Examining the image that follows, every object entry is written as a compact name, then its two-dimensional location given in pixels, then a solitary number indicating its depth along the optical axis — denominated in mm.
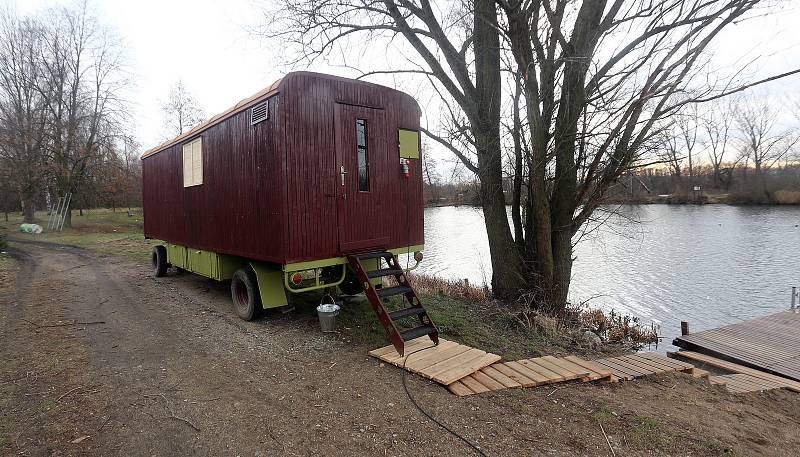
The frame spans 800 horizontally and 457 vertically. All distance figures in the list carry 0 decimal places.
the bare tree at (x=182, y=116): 24828
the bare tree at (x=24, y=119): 20562
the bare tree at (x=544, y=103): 6617
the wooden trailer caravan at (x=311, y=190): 4879
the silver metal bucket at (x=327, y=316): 5312
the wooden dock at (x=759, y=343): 6555
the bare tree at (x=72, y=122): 22312
